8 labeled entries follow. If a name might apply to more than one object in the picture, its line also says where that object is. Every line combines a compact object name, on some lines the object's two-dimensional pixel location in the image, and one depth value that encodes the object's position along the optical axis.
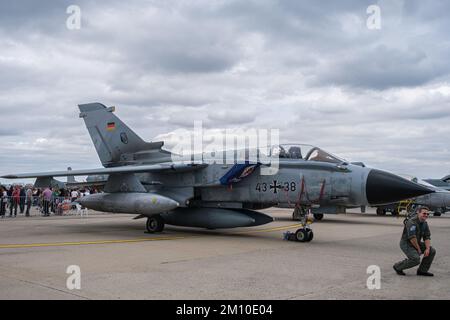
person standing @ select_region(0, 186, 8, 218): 20.44
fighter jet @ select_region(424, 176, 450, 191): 27.90
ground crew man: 6.70
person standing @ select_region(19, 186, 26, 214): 22.31
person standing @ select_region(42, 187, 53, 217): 21.71
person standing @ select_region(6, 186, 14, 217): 20.90
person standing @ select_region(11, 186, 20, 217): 21.10
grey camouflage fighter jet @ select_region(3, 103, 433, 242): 10.13
